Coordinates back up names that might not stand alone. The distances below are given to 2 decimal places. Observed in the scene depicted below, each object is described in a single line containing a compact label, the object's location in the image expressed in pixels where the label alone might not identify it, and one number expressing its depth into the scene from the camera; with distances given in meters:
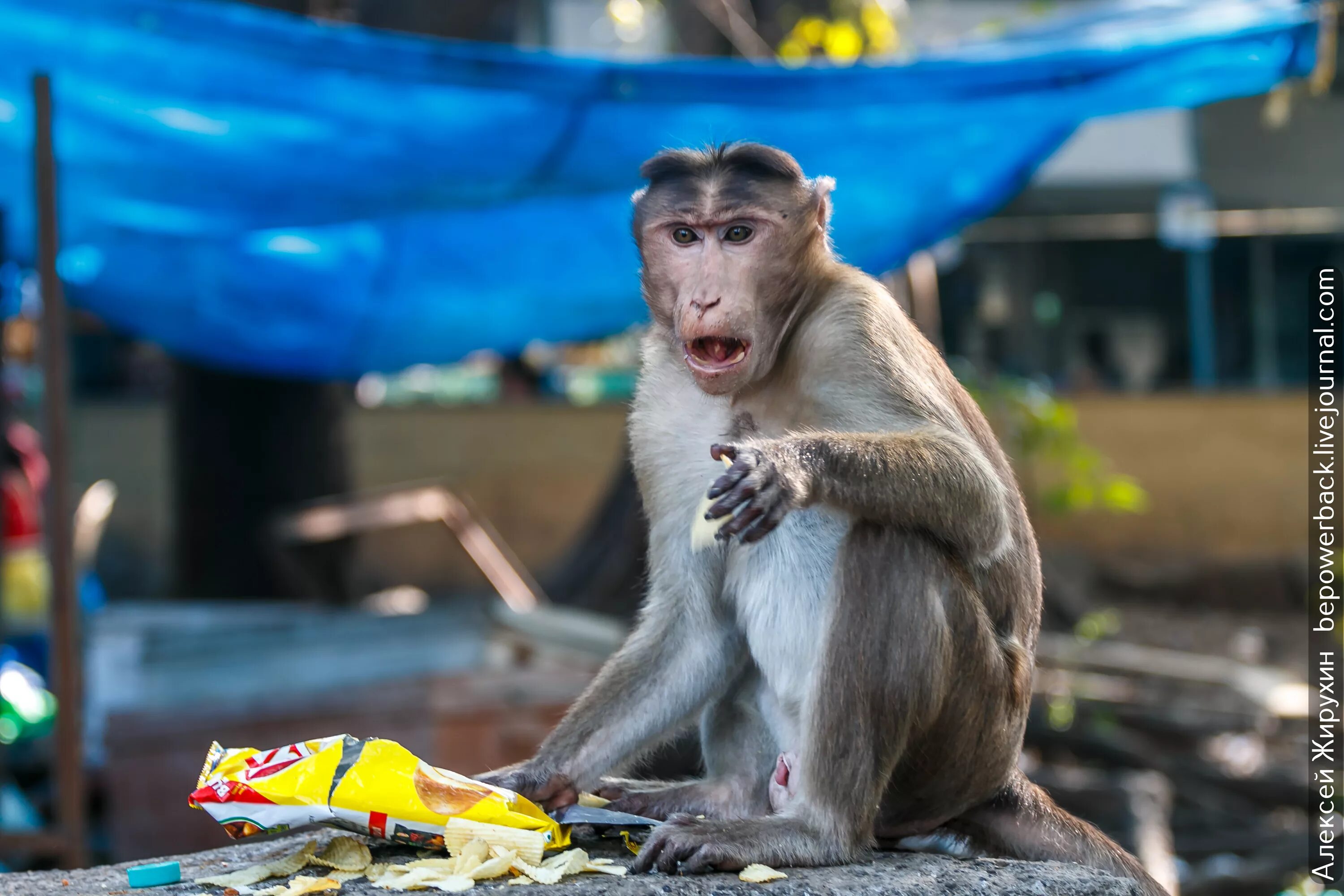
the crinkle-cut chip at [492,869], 4.84
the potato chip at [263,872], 5.02
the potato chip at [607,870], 5.02
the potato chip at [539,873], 4.87
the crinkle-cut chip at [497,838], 5.04
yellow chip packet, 4.94
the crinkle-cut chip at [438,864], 4.98
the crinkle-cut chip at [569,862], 4.98
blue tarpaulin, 8.63
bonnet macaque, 5.02
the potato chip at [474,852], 4.95
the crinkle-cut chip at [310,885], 4.76
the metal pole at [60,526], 8.23
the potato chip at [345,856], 5.13
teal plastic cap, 5.05
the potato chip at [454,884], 4.76
